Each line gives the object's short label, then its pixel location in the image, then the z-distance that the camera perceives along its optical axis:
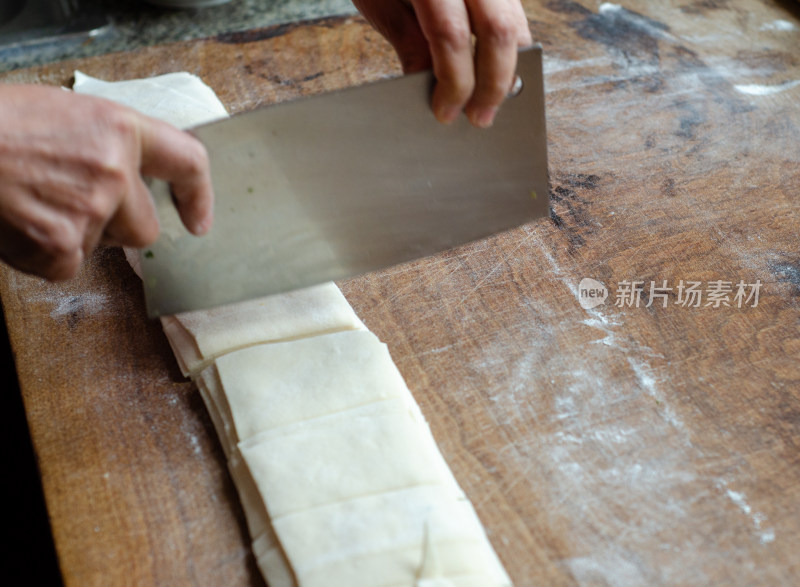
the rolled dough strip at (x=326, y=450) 0.53
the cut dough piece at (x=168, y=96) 0.69
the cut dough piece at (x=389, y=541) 0.53
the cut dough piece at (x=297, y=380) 0.57
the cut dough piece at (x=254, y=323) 0.60
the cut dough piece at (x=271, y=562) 0.53
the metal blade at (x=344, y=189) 0.57
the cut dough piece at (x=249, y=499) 0.55
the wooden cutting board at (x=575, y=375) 0.55
